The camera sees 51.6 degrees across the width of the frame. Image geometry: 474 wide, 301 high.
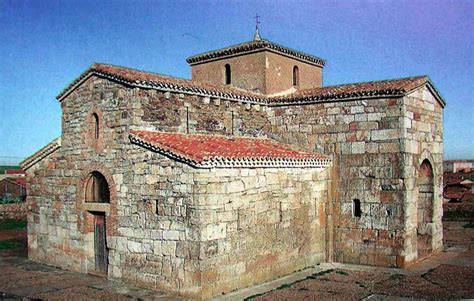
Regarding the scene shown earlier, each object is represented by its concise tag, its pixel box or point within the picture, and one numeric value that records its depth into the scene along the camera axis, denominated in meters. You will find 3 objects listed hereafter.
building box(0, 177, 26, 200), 29.20
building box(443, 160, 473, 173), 54.73
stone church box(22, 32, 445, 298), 10.26
